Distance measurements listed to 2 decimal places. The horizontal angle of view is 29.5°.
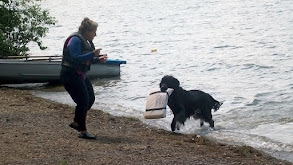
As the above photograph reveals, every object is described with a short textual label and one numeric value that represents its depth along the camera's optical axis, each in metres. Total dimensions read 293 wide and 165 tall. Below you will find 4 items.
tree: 18.08
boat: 16.50
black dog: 11.28
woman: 8.52
